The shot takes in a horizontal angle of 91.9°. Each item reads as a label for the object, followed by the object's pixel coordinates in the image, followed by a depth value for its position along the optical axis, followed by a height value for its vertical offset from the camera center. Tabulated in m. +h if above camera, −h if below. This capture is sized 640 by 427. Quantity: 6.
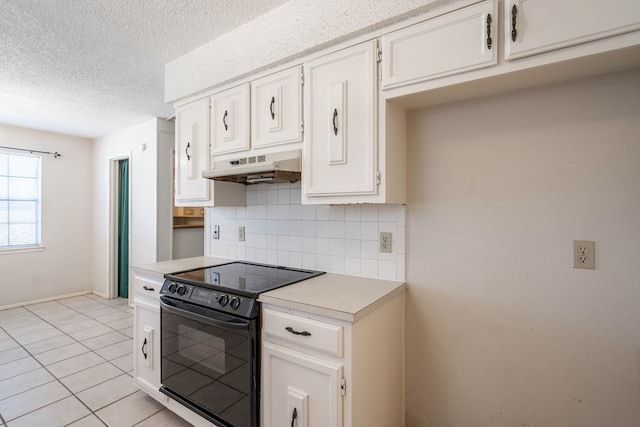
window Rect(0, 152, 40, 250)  4.11 +0.14
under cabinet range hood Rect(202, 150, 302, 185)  1.77 +0.26
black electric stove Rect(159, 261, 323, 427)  1.53 -0.70
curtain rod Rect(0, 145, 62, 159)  4.13 +0.83
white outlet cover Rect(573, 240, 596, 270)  1.35 -0.18
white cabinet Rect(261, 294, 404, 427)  1.28 -0.71
